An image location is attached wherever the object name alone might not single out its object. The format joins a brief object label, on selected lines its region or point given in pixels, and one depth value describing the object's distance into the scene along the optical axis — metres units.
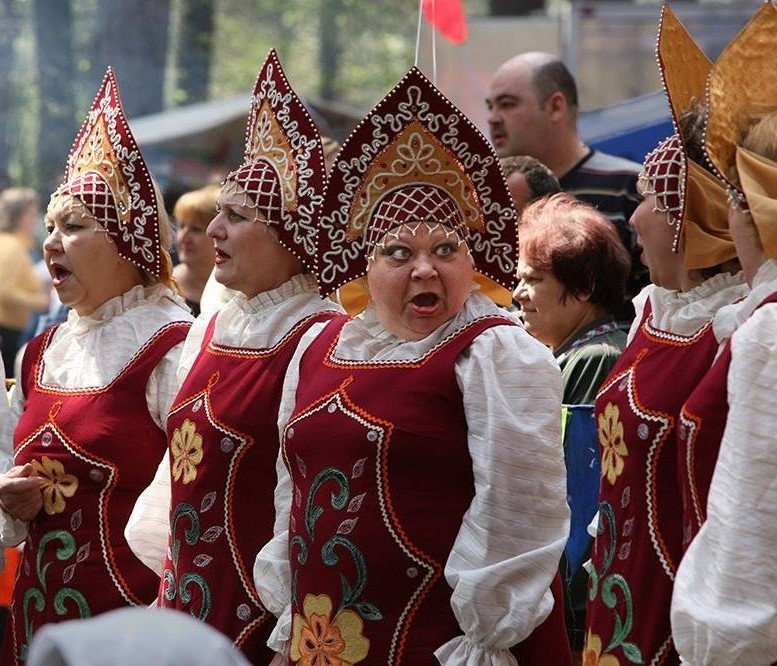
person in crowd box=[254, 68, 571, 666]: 8.21
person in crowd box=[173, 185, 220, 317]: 14.10
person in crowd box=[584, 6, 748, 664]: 8.07
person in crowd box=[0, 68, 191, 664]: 10.53
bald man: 12.87
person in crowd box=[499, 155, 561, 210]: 12.02
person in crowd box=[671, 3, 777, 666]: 6.84
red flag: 17.84
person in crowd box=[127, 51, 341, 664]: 9.59
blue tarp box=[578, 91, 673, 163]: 16.31
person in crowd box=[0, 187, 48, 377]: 23.42
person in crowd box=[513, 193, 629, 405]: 10.34
